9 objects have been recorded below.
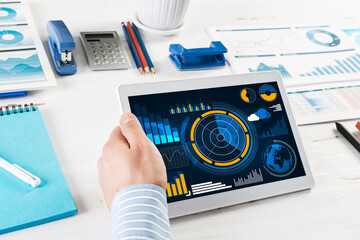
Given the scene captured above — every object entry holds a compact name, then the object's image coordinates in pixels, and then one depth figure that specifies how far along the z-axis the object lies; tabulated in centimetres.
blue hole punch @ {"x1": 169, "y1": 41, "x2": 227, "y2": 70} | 96
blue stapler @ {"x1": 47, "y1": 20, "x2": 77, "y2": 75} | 83
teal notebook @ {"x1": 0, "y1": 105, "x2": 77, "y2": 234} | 60
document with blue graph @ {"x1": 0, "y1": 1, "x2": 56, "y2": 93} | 81
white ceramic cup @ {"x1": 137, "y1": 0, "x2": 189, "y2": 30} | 96
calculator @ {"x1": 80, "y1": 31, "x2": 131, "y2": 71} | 92
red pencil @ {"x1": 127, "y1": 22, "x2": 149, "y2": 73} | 93
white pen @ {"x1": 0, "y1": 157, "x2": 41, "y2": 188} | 63
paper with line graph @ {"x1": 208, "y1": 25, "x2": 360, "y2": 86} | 102
